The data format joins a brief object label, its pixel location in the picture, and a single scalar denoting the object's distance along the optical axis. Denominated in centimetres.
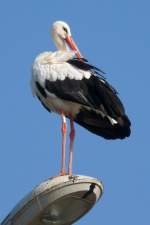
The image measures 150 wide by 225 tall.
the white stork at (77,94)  2178
